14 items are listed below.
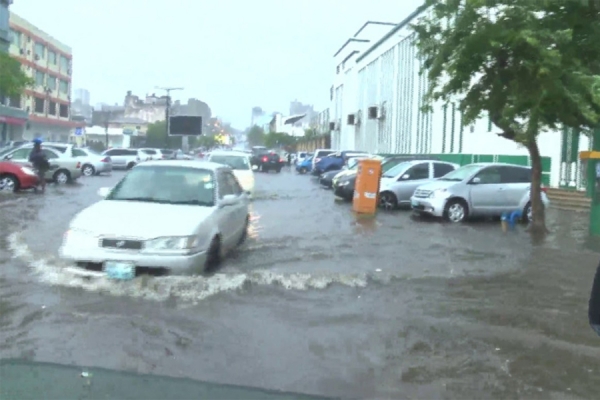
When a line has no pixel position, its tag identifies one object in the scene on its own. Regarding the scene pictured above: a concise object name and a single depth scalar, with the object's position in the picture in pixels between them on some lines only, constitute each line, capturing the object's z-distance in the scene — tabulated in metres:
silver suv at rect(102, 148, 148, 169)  50.75
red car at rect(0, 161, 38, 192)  24.44
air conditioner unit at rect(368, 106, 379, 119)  56.16
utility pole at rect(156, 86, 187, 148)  62.73
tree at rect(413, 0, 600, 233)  13.41
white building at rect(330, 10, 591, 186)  26.33
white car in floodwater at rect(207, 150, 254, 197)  22.98
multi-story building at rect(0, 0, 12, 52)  50.96
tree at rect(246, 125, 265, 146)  168.98
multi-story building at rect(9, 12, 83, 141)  65.88
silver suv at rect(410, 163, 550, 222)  19.20
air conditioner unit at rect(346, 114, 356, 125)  68.88
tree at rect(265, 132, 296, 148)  129.00
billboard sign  50.62
